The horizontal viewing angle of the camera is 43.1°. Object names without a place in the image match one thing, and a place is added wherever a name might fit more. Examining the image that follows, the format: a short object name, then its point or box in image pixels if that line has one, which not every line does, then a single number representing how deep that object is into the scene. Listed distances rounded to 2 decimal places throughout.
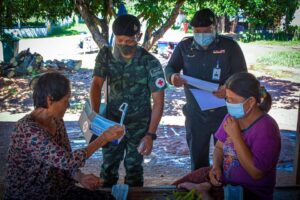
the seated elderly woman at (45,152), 2.09
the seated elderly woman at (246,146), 2.37
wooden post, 3.35
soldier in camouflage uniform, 3.08
